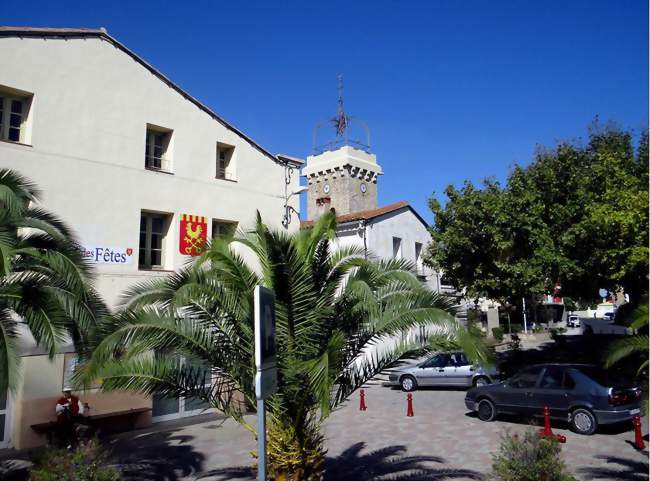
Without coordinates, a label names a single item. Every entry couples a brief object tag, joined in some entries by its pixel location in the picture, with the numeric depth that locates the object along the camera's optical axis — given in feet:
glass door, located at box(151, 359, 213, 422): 50.03
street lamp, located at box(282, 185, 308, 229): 60.71
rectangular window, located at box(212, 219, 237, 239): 55.42
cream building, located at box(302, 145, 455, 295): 82.12
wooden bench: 40.14
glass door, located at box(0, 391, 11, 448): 39.96
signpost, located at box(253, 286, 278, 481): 13.38
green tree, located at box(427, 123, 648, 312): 54.49
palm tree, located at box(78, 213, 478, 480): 23.03
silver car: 67.26
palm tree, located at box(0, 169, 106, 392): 24.29
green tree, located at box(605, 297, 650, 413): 25.57
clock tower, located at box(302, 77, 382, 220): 122.52
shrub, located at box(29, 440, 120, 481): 22.00
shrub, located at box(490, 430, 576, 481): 22.52
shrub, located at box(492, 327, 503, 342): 133.39
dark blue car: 39.22
